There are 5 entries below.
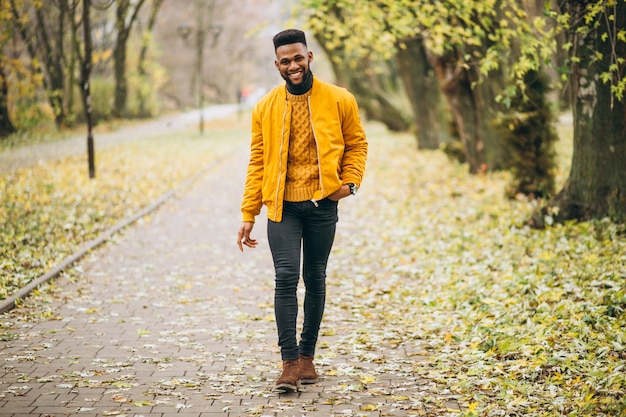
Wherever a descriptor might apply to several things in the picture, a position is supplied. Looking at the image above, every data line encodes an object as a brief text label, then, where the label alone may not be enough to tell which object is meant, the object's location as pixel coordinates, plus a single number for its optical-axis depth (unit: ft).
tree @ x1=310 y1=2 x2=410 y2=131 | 99.66
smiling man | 16.98
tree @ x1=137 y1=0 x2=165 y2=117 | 133.76
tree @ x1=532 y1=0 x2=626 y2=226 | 29.86
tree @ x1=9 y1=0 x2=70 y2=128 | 93.50
